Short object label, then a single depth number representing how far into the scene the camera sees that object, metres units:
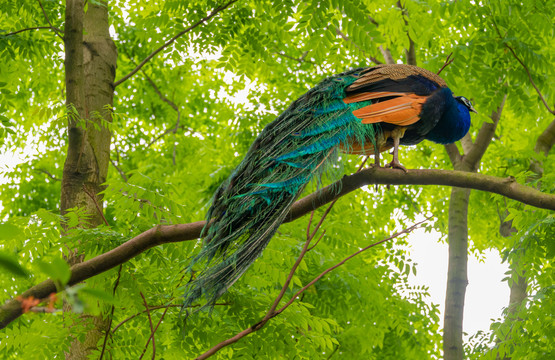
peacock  4.90
